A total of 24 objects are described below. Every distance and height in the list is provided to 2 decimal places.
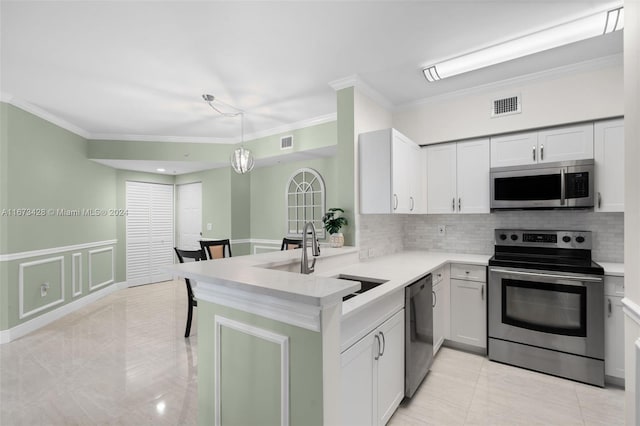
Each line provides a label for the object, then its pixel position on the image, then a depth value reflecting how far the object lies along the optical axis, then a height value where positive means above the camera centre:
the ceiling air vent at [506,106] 2.99 +1.08
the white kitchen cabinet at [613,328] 2.34 -0.92
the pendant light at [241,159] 3.78 +0.69
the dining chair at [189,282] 3.20 -0.81
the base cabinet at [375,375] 1.47 -0.92
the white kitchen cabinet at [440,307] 2.84 -0.95
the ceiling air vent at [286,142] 4.56 +1.09
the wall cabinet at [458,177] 3.21 +0.39
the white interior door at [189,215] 6.29 -0.04
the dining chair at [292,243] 4.03 -0.41
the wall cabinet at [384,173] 2.87 +0.40
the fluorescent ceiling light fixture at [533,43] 2.13 +1.34
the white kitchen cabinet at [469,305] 2.88 -0.92
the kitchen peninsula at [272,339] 1.17 -0.57
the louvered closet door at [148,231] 5.90 -0.37
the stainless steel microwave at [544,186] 2.65 +0.25
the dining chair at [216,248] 3.75 -0.45
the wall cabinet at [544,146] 2.73 +0.64
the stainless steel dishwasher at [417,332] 2.08 -0.91
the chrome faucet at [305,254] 2.02 -0.29
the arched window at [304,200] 4.89 +0.21
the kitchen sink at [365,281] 2.21 -0.53
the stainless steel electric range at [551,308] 2.40 -0.83
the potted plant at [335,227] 2.95 -0.14
